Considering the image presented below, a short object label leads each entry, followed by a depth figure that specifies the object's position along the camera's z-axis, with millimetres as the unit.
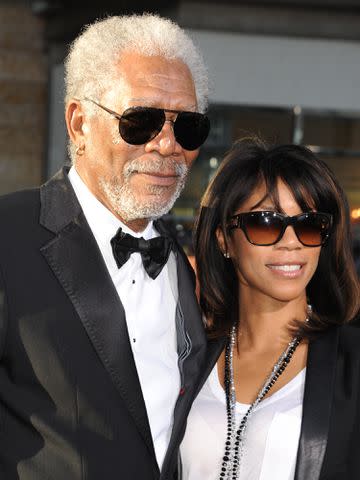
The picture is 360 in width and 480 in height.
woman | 2957
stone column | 12812
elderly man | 2820
